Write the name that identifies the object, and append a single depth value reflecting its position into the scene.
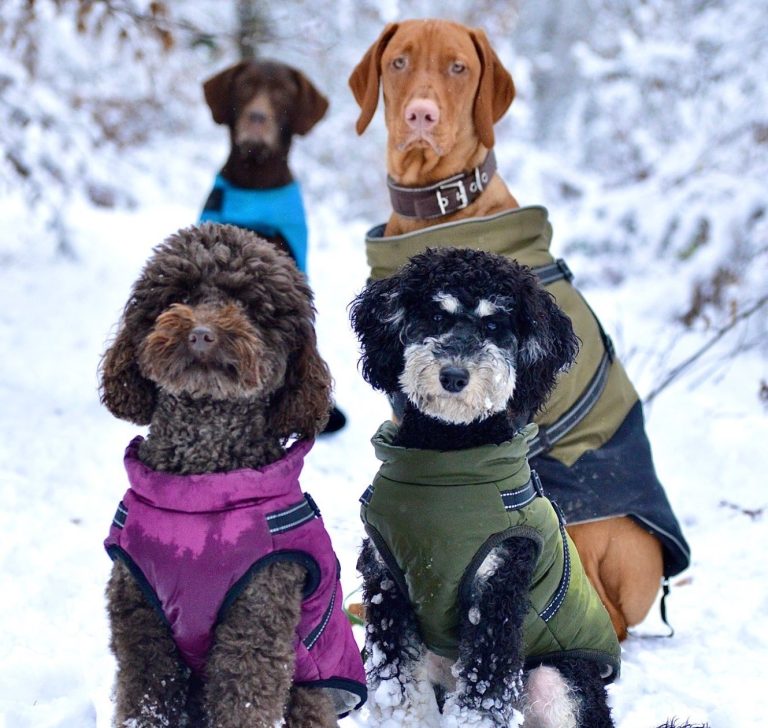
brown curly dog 2.61
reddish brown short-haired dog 3.79
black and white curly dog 2.74
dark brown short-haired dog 5.35
